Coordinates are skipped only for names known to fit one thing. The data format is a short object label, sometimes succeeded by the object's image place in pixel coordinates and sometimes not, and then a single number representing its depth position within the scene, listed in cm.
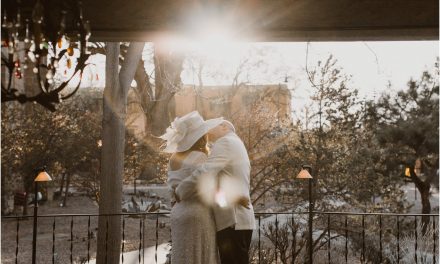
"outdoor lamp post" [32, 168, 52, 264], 669
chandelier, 211
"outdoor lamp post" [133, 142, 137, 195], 1509
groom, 384
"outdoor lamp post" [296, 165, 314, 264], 656
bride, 392
